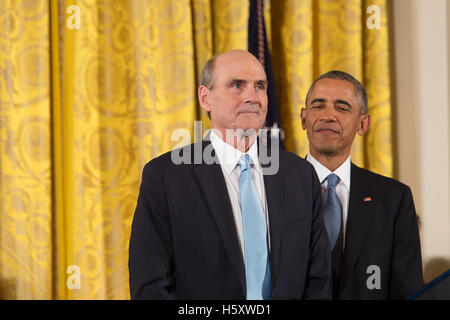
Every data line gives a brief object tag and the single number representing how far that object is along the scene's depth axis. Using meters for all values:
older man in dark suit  3.19
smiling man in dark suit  3.33
